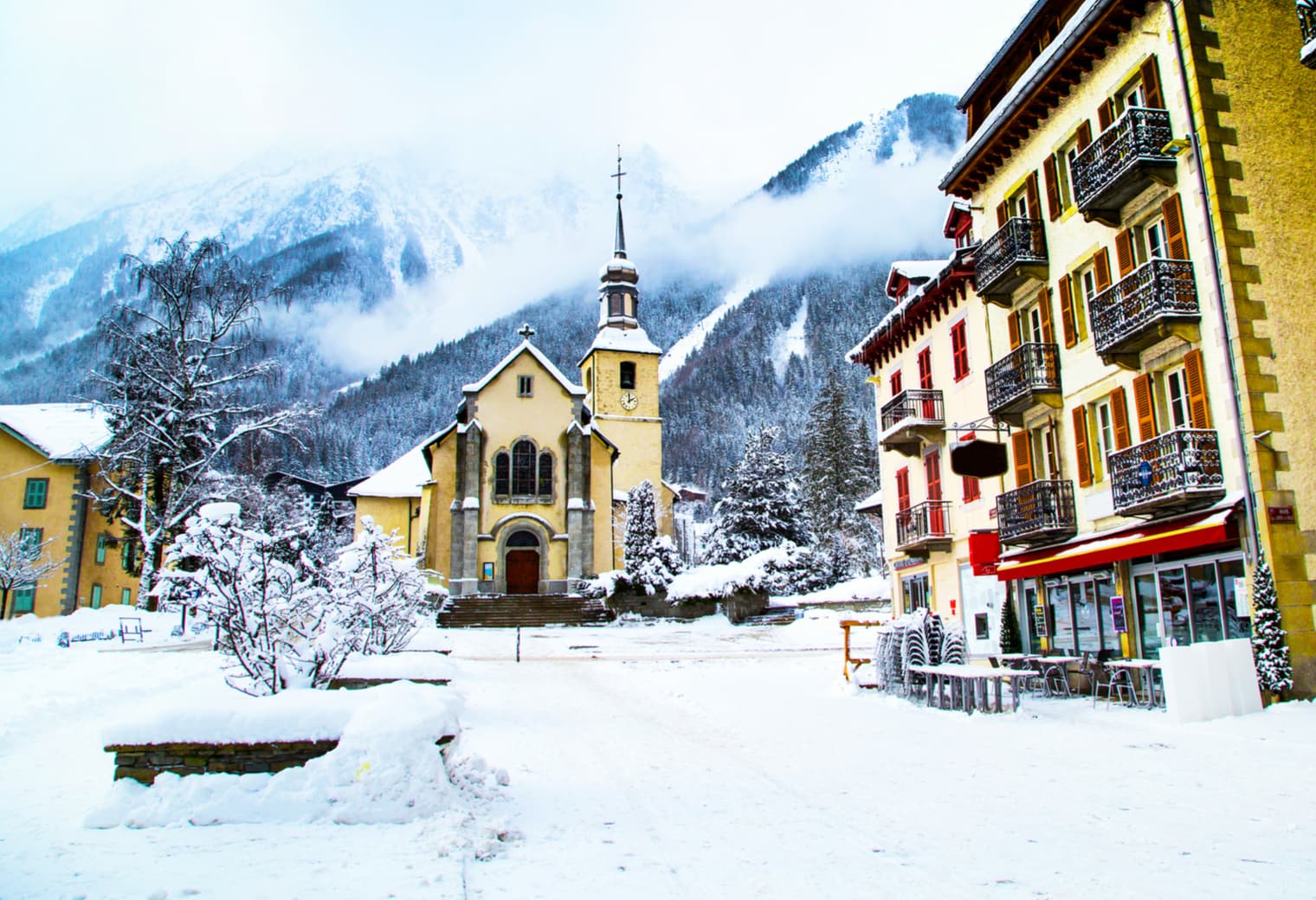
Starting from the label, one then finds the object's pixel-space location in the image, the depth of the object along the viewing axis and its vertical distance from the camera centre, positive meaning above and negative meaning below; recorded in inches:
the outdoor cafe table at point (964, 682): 528.4 -30.9
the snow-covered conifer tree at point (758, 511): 1982.0 +250.9
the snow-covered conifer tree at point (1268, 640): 530.6 -9.1
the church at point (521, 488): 1929.1 +304.7
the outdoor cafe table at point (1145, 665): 550.6 -22.8
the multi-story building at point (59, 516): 1766.7 +241.3
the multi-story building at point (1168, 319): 569.6 +197.2
